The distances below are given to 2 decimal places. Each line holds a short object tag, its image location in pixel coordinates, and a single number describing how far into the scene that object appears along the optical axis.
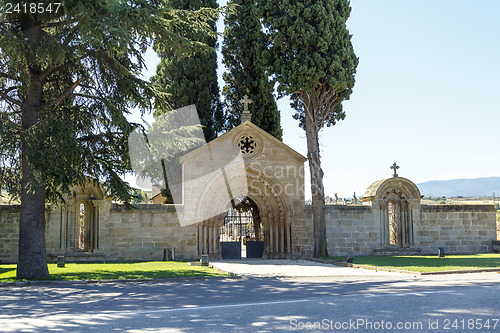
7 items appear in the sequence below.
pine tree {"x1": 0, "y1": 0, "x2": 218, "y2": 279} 12.16
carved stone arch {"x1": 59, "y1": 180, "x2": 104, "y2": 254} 19.39
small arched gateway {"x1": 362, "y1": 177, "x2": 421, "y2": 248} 22.27
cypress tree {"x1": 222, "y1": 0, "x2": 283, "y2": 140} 24.55
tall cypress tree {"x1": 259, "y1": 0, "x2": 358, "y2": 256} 20.34
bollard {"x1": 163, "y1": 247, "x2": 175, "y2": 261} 19.33
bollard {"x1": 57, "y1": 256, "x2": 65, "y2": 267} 16.26
